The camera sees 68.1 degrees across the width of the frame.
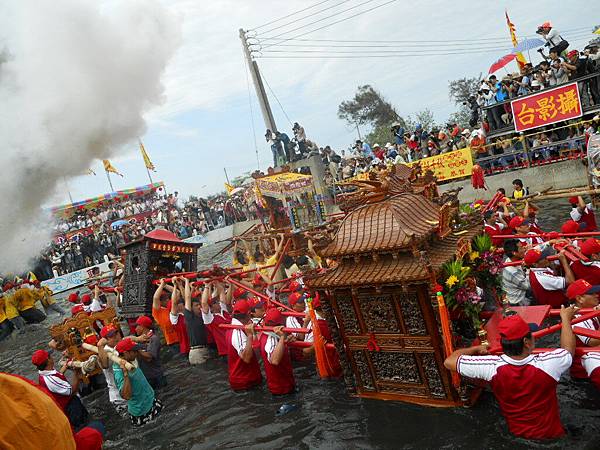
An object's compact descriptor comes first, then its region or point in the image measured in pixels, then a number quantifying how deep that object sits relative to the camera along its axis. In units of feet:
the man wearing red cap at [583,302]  13.84
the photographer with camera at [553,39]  49.03
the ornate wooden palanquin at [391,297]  13.50
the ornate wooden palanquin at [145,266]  31.24
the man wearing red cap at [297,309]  20.85
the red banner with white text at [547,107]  45.29
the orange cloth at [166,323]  29.53
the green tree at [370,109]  141.49
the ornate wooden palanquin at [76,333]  26.27
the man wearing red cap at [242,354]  19.60
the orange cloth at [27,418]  6.59
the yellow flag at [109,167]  122.99
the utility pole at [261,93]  84.69
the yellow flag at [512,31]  77.10
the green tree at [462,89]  135.64
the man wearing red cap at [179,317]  27.10
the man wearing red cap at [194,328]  25.85
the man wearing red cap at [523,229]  23.40
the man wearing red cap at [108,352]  18.93
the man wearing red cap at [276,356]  18.08
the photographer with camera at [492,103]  53.26
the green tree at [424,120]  134.05
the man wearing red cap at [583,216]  25.76
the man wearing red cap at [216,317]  23.62
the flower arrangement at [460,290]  13.15
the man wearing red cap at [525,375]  10.91
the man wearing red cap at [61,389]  17.99
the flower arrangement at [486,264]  15.94
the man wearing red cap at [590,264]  17.76
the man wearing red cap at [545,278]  18.34
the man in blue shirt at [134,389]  18.03
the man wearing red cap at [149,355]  22.78
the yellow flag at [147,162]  134.66
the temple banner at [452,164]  56.39
